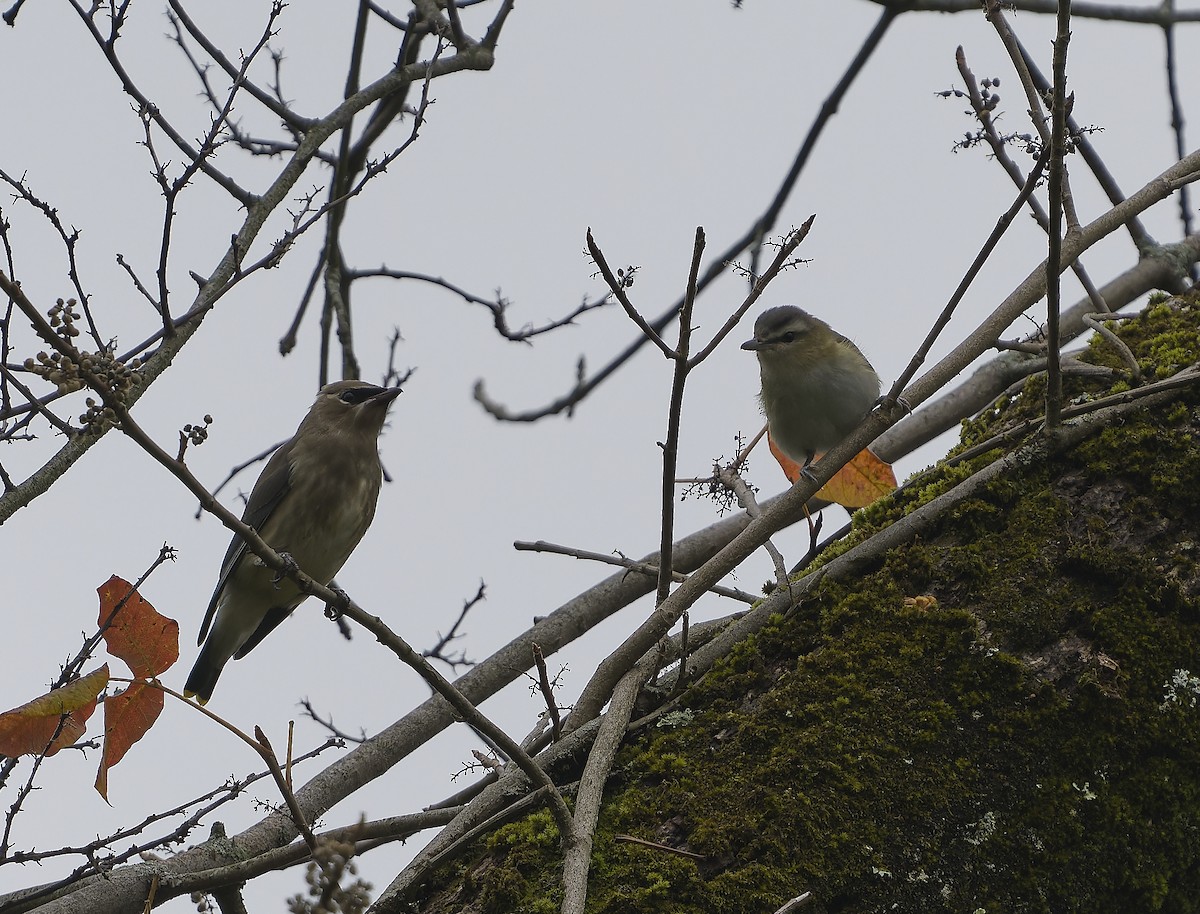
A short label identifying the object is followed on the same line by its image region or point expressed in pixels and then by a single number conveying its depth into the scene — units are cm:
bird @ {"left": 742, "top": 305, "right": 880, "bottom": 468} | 932
